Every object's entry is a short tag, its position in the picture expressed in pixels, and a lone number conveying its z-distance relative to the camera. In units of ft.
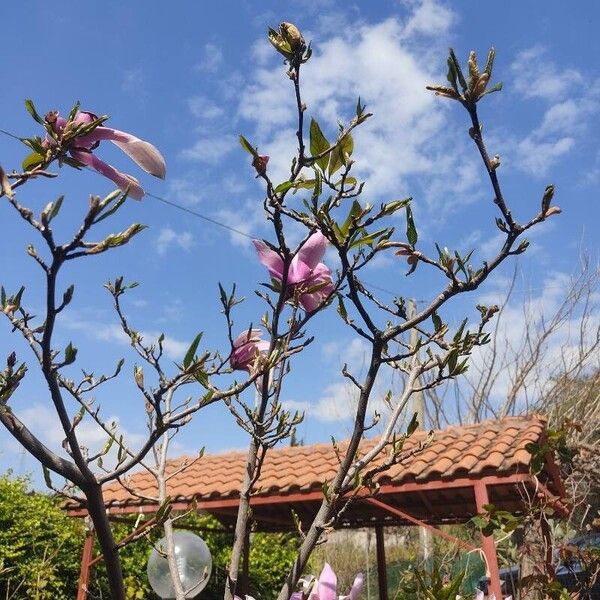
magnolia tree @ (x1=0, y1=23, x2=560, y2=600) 2.37
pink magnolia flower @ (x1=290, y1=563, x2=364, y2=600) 3.45
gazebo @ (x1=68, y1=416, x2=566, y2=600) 16.67
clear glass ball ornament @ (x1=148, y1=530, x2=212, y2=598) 15.47
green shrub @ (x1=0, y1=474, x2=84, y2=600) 20.15
